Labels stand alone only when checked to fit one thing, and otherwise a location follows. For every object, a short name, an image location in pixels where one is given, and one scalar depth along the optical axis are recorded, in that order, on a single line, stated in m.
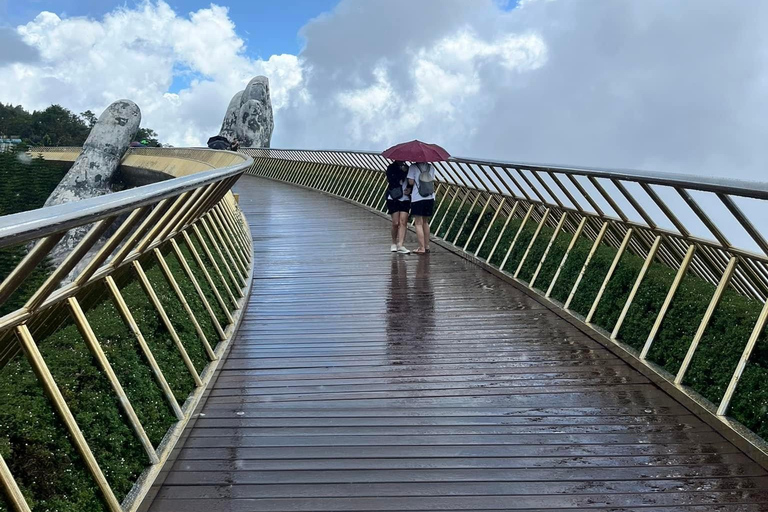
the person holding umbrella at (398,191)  12.34
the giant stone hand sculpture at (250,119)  61.94
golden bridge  3.97
